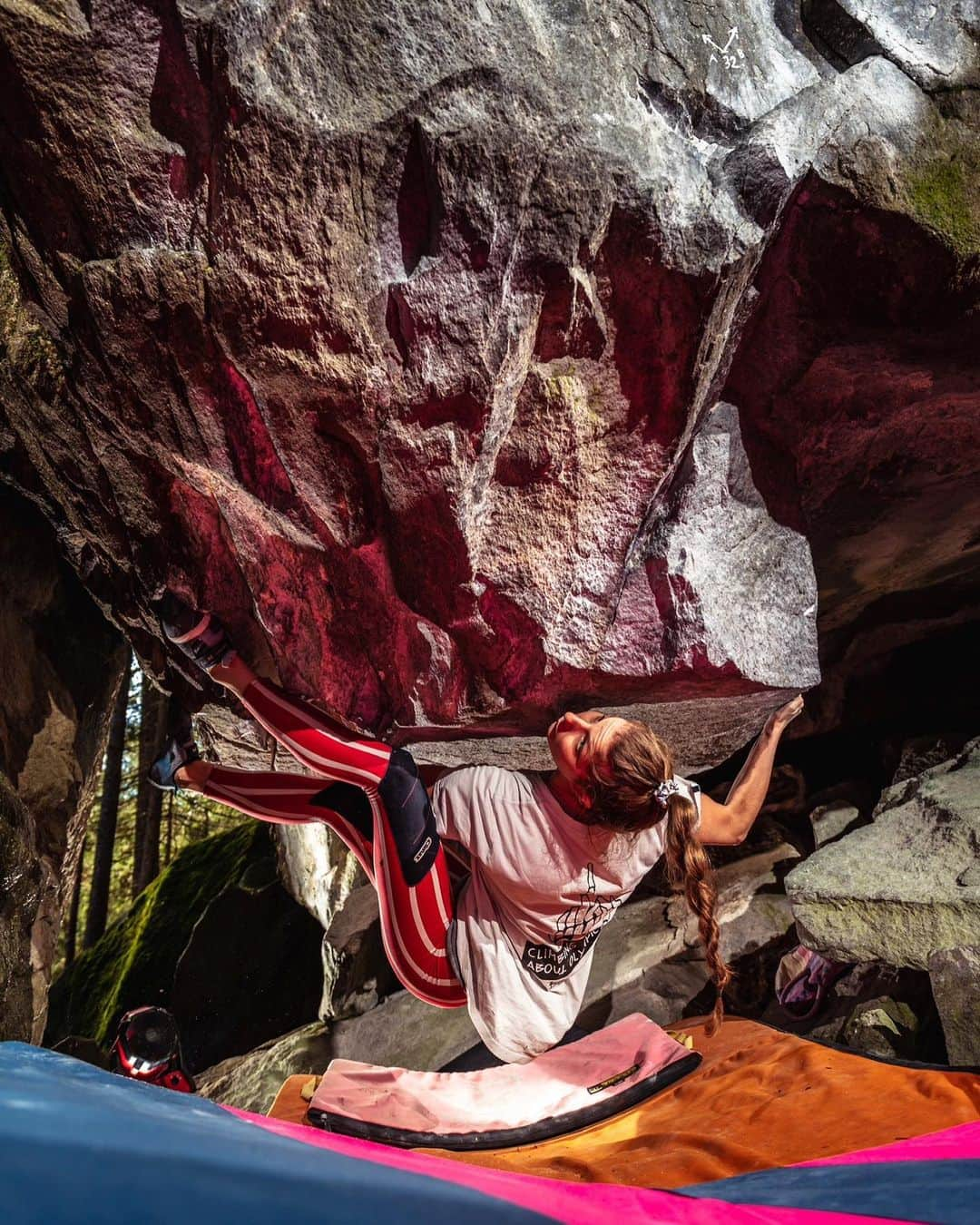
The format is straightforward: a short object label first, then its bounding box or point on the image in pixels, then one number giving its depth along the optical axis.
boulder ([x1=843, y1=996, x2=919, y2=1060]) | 3.35
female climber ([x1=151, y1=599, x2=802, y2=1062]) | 2.58
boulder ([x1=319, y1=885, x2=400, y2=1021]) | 5.01
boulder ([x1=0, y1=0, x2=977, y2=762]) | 2.00
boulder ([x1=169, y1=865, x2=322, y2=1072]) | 6.06
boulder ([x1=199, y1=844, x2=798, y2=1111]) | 4.28
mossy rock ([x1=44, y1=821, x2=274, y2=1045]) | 6.64
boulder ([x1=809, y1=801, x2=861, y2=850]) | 4.77
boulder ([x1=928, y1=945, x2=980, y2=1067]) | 2.85
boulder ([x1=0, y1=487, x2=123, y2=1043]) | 3.34
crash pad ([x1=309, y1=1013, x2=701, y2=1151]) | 2.84
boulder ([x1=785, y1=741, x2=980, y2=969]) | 3.17
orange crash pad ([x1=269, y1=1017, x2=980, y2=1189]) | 2.24
